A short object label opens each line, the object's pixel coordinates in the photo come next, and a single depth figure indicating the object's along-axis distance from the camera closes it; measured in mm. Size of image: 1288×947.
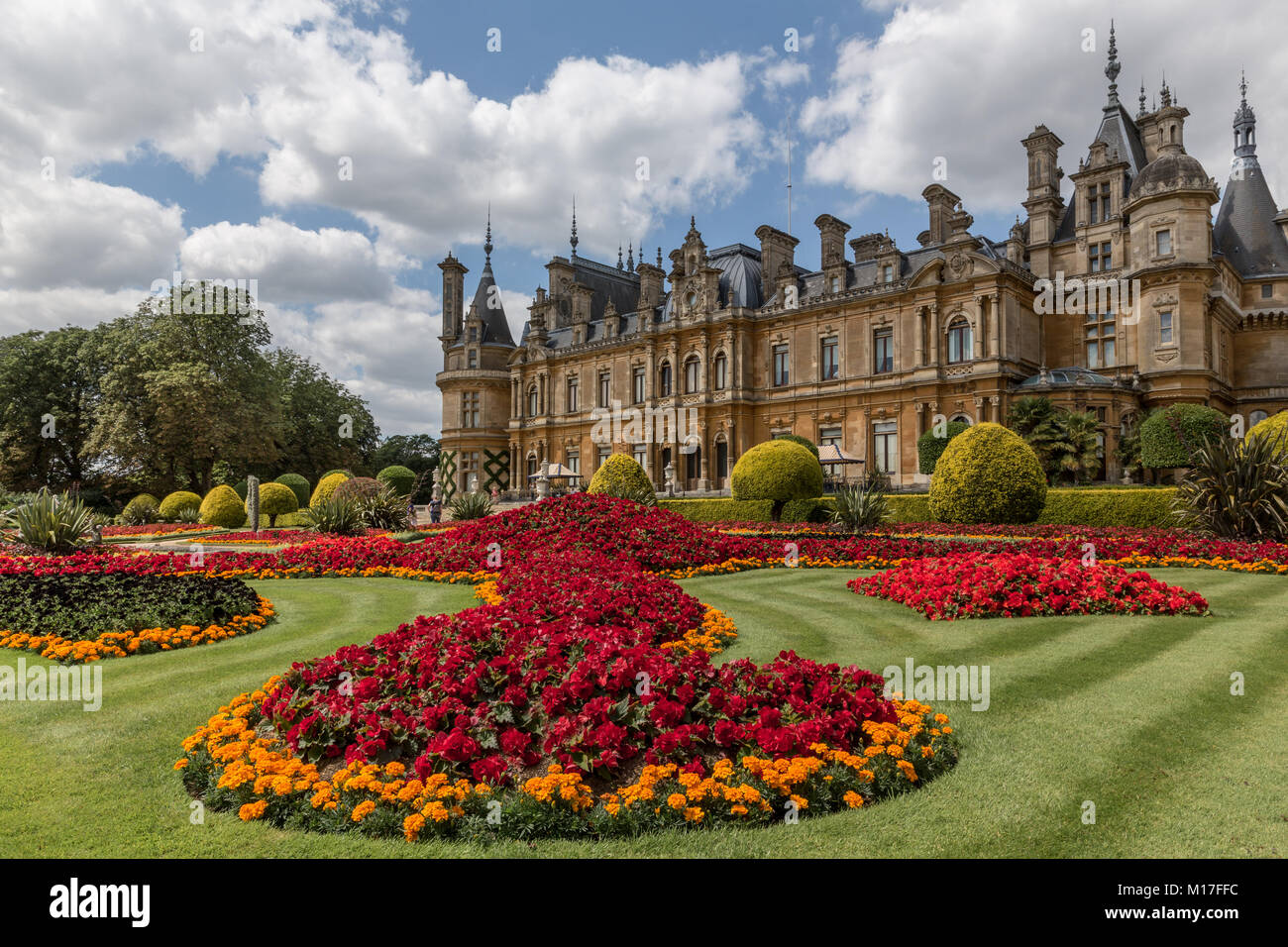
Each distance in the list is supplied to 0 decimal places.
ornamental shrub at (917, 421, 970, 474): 34562
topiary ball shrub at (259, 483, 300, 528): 35406
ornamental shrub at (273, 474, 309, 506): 47875
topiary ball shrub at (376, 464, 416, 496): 48750
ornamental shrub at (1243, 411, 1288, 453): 15305
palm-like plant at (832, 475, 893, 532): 20016
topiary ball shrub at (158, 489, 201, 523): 36062
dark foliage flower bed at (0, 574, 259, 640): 8727
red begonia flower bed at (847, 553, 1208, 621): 9484
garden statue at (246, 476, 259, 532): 25519
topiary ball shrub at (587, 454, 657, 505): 28666
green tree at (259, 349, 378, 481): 56219
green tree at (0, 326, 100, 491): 44906
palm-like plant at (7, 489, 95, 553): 16172
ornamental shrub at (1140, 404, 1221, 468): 27359
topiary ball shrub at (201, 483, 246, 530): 31562
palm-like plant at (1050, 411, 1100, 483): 28688
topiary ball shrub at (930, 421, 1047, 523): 20719
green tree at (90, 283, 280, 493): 39844
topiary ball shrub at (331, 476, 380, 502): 28828
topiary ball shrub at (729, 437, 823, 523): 26141
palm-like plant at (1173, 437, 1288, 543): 14852
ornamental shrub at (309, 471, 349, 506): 31528
